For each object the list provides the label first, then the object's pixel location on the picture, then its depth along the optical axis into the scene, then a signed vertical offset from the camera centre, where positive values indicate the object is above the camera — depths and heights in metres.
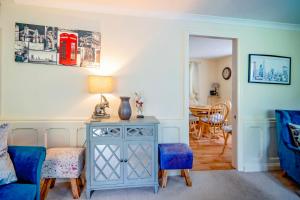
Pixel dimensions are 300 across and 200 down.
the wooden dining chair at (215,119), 4.45 -0.50
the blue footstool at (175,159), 2.20 -0.74
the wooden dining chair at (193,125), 4.90 -0.76
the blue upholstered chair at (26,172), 1.36 -0.62
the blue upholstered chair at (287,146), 2.31 -0.63
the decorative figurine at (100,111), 2.28 -0.17
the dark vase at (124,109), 2.21 -0.13
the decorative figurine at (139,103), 2.44 -0.07
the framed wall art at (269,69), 2.83 +0.47
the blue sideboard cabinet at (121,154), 2.05 -0.65
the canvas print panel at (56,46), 2.27 +0.67
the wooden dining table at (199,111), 4.73 -0.34
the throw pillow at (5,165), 1.41 -0.54
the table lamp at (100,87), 2.17 +0.13
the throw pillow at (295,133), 2.44 -0.46
